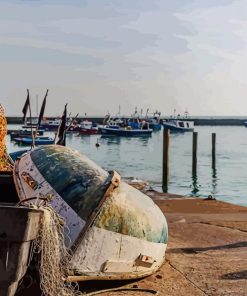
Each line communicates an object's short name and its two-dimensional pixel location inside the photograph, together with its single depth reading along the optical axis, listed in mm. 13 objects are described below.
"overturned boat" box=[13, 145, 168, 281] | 6477
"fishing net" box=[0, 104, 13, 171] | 10631
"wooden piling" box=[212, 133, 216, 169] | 37500
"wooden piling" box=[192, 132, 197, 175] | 32797
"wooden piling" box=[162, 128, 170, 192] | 27562
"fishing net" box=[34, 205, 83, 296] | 5879
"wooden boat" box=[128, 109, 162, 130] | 98075
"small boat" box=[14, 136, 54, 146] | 51094
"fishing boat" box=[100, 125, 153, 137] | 87038
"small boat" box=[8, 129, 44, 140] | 67875
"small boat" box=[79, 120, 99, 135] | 91938
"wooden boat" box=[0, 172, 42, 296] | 5398
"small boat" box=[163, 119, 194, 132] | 113062
